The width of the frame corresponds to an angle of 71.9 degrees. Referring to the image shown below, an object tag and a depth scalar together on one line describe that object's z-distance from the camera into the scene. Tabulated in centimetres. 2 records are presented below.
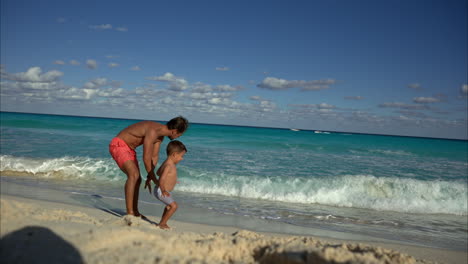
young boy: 407
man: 420
